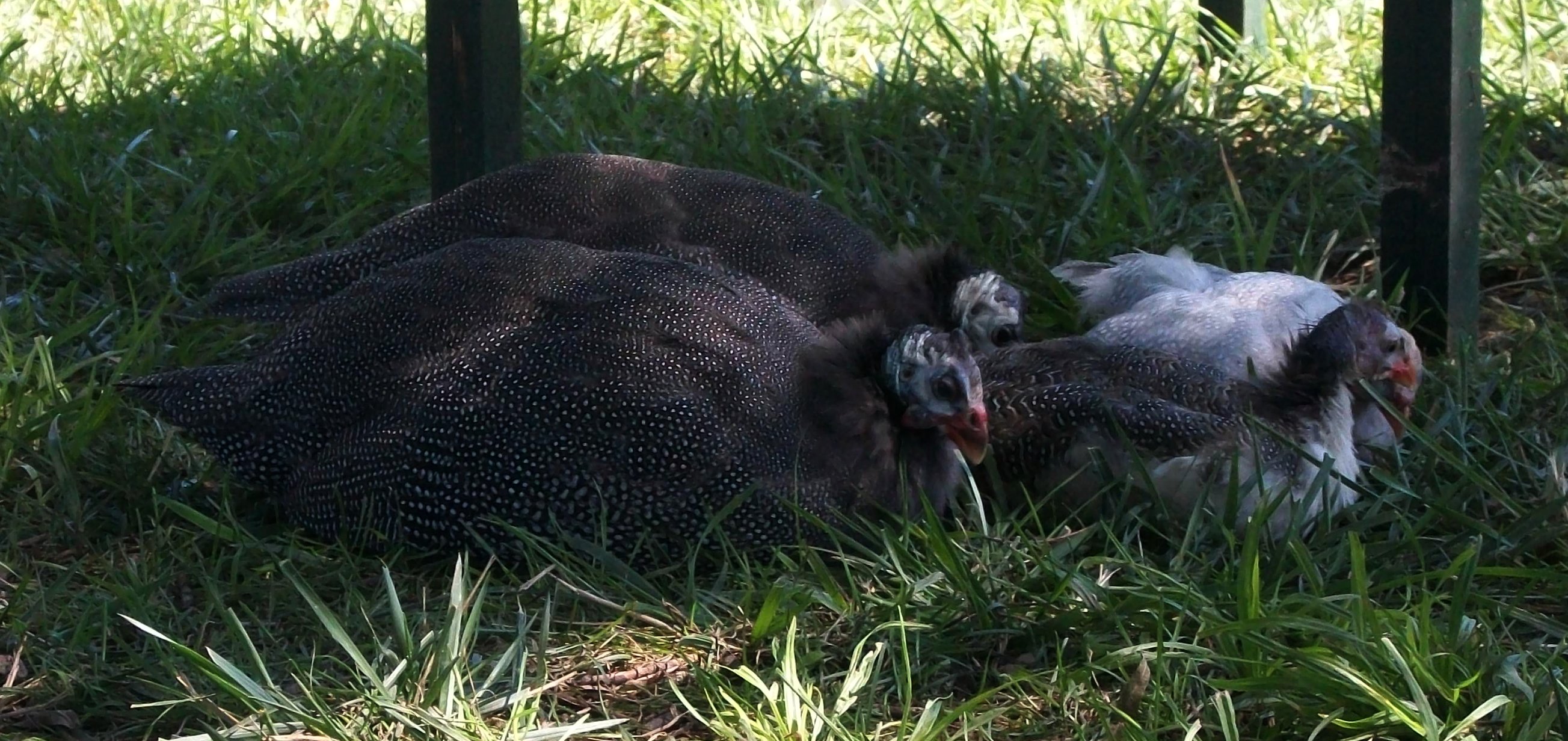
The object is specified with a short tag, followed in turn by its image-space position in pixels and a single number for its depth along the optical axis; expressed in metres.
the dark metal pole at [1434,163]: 3.47
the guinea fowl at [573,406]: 2.80
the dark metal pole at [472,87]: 3.72
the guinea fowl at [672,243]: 3.42
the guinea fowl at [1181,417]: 2.90
